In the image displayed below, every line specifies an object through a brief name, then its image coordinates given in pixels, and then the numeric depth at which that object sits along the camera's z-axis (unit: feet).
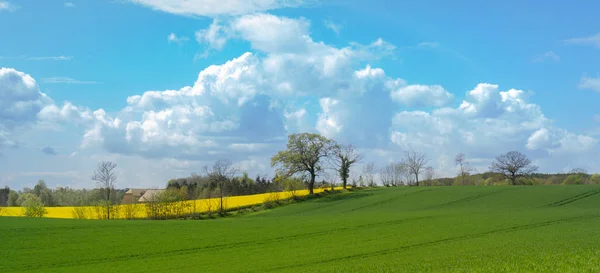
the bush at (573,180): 366.08
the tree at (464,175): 434.14
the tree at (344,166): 309.77
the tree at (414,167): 416.28
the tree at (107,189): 236.32
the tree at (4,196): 380.70
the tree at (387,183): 358.96
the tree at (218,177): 282.97
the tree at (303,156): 283.79
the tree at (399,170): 435.94
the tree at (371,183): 351.91
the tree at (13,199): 345.31
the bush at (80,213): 227.20
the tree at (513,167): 371.56
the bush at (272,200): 260.66
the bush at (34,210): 225.56
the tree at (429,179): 427.94
